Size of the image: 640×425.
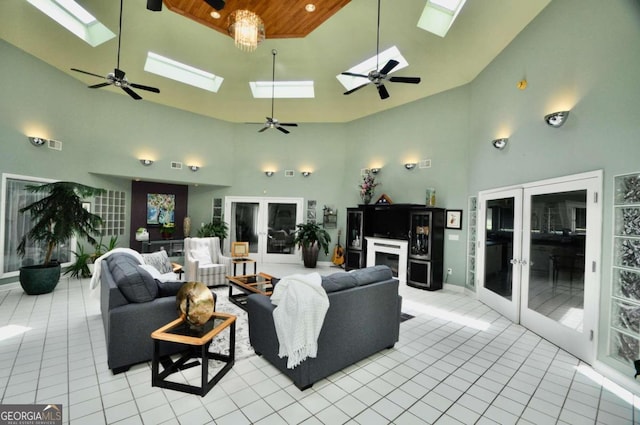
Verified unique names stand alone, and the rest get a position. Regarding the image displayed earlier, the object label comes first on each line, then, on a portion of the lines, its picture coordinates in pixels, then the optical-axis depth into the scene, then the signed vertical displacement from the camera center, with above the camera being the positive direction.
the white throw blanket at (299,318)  2.16 -0.86
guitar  7.48 -1.15
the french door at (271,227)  8.03 -0.40
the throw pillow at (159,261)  4.41 -0.86
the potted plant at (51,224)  4.33 -0.26
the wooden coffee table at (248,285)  3.93 -1.14
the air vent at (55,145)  5.25 +1.25
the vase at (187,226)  8.07 -0.45
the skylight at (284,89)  6.86 +3.24
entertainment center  5.50 -0.51
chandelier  4.05 +2.86
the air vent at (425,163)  6.02 +1.23
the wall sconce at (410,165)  6.24 +1.22
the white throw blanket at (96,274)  3.43 -0.84
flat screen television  5.95 -0.13
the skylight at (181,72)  5.89 +3.26
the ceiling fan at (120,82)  3.89 +1.92
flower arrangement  6.90 +0.75
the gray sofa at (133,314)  2.37 -0.96
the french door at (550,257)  2.81 -0.47
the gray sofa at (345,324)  2.34 -1.06
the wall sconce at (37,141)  4.93 +1.24
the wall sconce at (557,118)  3.13 +1.23
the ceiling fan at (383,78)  3.57 +1.99
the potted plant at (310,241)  7.30 -0.73
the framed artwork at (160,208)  7.87 +0.07
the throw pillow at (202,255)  5.21 -0.87
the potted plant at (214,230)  7.72 -0.53
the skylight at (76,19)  4.30 +3.25
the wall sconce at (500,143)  4.25 +1.24
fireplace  5.86 -0.87
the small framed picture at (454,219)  5.47 -0.02
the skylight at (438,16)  4.26 +3.31
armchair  4.98 -0.99
